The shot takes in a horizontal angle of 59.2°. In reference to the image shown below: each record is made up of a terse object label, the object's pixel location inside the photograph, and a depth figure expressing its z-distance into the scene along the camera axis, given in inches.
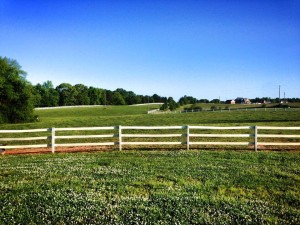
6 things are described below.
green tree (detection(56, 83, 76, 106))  5231.8
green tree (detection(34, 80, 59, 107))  4775.8
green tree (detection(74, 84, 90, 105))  5413.4
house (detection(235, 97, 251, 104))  5866.1
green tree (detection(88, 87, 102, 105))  5826.8
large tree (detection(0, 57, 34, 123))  1977.1
